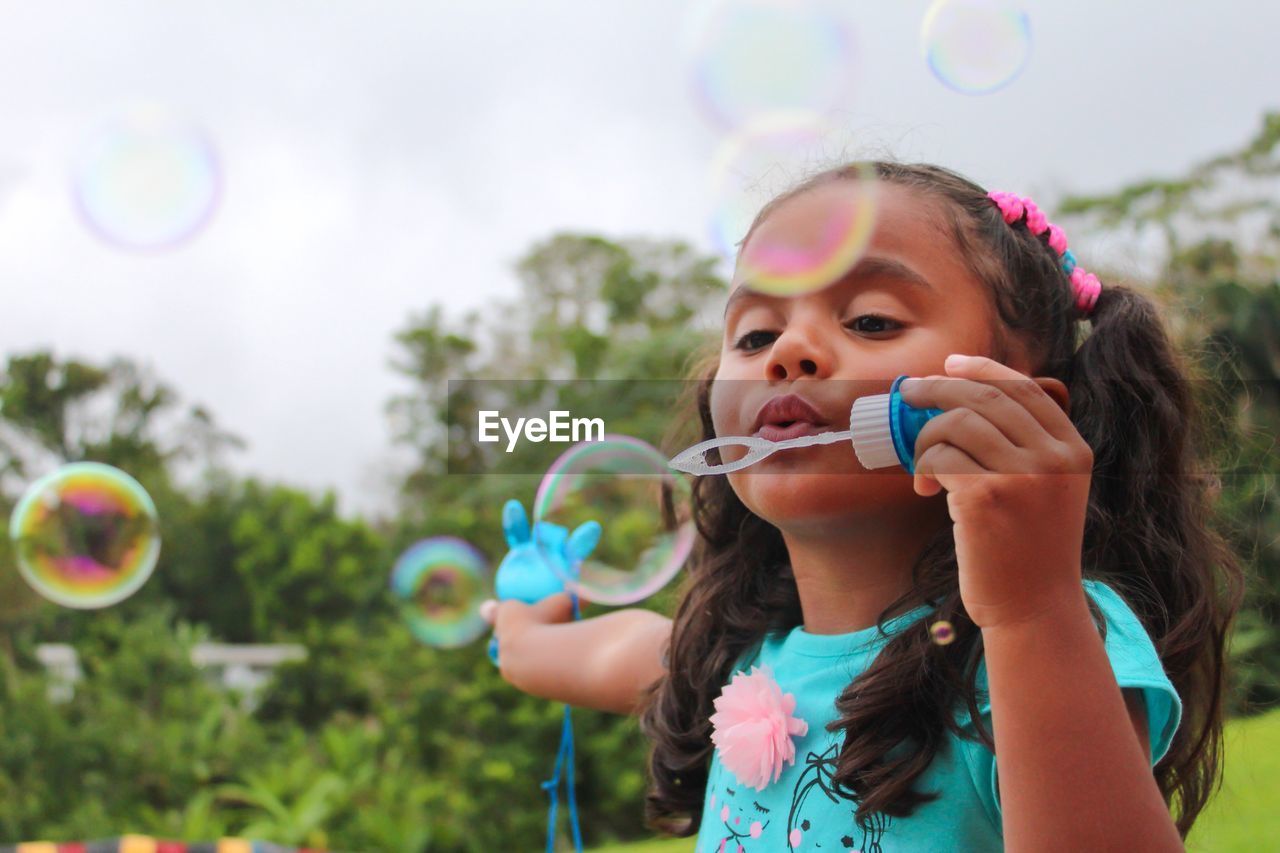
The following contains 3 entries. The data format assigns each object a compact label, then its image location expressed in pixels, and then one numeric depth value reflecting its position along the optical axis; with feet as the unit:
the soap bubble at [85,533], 10.27
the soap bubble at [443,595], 8.08
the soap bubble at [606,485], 2.46
